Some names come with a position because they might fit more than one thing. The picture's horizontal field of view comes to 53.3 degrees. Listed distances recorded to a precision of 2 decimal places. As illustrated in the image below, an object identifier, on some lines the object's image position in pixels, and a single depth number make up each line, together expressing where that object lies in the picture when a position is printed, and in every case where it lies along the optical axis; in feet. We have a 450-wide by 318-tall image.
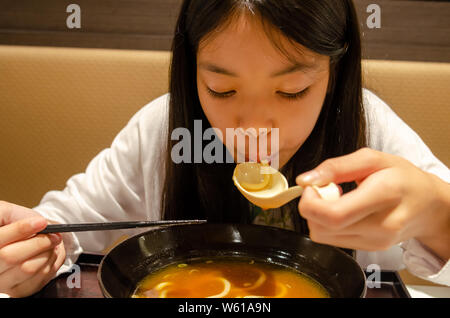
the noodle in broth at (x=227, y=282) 2.91
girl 2.45
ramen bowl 2.75
